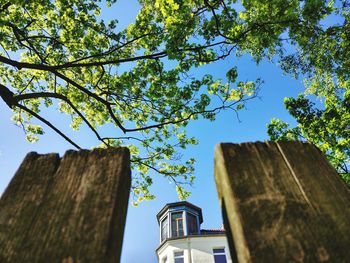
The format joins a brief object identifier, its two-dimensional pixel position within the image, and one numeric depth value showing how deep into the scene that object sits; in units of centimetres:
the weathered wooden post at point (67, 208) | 77
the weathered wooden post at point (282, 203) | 75
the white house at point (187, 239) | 2252
